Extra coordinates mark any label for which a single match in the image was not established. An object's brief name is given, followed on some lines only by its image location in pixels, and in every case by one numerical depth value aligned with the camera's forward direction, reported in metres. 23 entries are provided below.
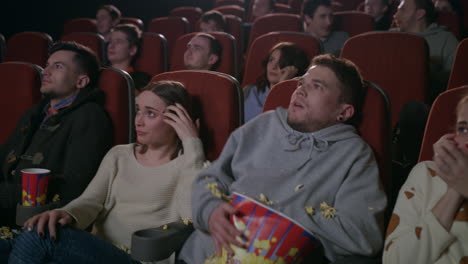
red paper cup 1.54
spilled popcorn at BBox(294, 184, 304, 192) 1.40
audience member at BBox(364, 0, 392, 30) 4.43
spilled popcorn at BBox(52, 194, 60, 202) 1.69
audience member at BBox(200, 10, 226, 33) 4.06
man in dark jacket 1.77
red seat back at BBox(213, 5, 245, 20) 5.53
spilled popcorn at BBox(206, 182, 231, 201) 1.42
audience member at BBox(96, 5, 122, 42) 4.56
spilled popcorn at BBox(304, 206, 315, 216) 1.35
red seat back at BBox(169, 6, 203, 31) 5.60
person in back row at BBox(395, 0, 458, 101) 2.80
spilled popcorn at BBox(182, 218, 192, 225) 1.51
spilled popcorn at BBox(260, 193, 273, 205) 1.40
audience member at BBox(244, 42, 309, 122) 2.51
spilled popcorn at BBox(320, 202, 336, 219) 1.33
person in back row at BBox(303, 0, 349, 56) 3.52
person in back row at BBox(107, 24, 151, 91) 3.30
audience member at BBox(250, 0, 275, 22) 4.95
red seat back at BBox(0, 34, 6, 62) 3.69
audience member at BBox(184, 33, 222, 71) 3.06
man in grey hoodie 1.30
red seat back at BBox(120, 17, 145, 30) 4.68
